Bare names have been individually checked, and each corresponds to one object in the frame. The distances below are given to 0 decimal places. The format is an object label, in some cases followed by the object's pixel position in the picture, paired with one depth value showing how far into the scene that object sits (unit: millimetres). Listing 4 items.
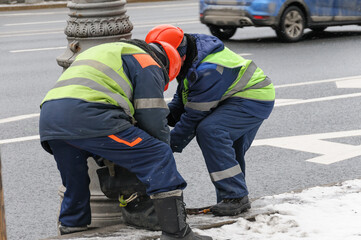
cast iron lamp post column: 8656
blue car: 26016
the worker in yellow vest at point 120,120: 7348
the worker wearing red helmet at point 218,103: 8906
